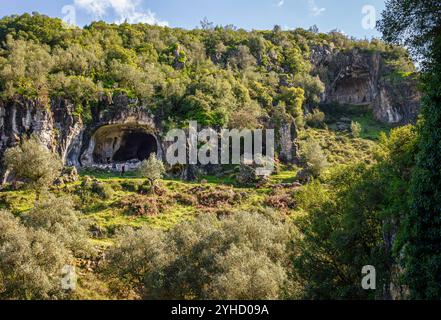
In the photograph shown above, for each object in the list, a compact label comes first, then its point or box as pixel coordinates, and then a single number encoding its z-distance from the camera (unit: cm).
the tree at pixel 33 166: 4872
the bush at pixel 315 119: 9981
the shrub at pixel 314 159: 6392
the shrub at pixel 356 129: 9425
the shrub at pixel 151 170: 5581
